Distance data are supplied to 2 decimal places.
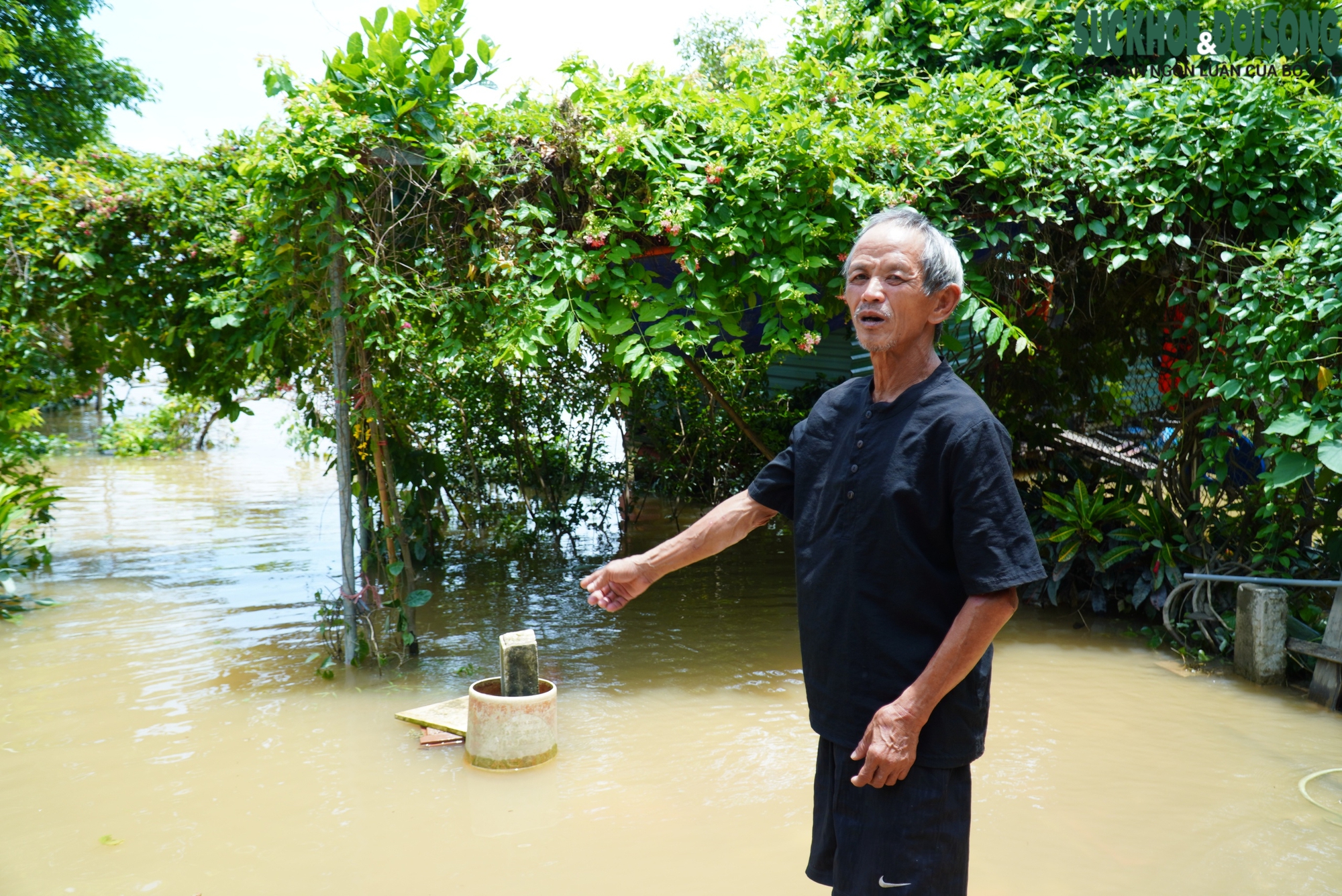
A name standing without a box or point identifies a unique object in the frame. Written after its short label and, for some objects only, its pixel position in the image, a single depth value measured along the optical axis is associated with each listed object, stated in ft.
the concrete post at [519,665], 14.92
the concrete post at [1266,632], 18.49
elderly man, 6.20
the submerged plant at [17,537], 25.17
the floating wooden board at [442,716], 16.28
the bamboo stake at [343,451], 18.58
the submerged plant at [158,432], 64.59
